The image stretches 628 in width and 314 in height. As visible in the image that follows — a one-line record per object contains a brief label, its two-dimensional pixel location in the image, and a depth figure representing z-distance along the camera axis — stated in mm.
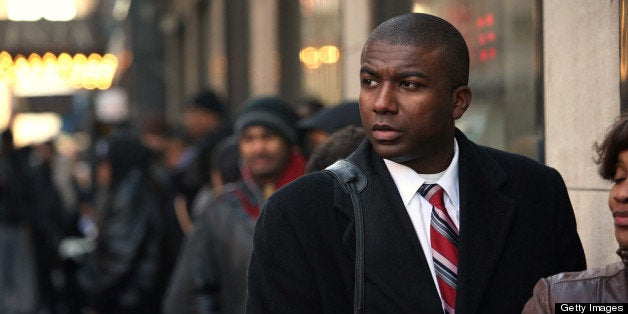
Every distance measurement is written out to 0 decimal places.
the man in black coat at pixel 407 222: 6539
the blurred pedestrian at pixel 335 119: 11047
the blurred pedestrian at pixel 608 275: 5836
